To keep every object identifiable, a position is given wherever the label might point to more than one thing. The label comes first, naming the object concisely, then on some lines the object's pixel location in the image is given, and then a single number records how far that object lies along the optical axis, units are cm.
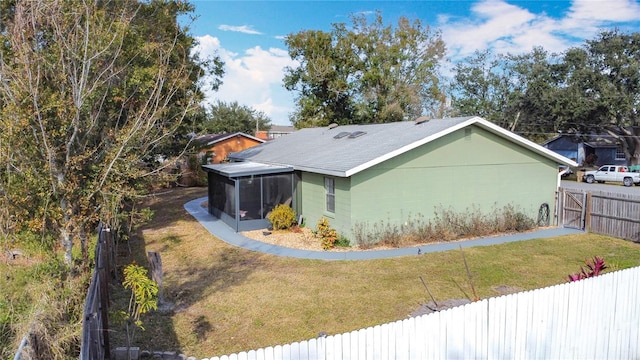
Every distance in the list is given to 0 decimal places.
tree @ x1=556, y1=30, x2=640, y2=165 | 3388
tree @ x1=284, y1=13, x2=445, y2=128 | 3111
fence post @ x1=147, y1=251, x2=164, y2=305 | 838
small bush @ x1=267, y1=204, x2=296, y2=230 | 1563
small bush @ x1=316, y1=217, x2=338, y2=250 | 1303
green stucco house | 1352
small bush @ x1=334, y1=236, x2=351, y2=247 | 1327
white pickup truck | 3145
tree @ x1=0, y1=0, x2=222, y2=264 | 609
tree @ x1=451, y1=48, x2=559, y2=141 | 3912
